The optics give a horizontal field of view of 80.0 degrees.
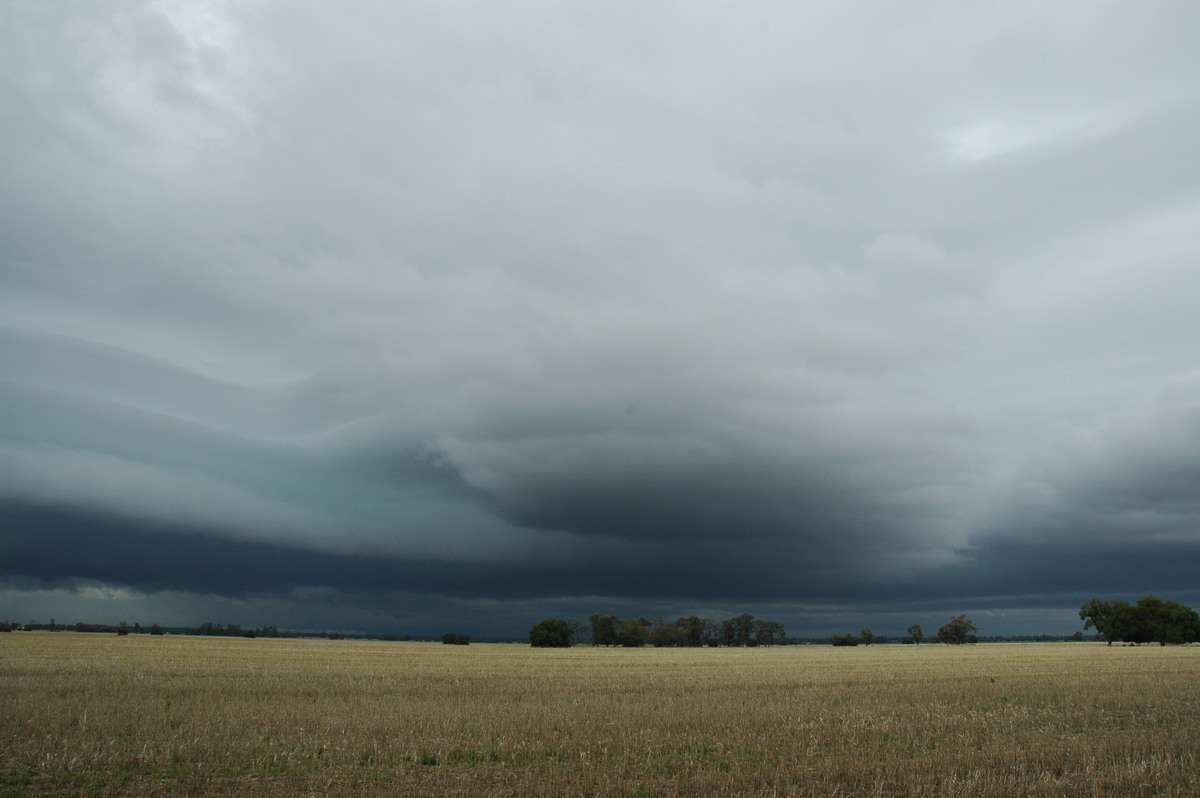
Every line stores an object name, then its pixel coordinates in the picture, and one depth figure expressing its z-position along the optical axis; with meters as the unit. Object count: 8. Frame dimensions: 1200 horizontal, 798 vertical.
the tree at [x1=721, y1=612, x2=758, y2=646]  188.88
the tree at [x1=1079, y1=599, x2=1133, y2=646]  125.38
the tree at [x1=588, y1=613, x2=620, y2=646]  158.38
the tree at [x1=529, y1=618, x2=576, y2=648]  112.12
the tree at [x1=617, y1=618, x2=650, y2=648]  157.62
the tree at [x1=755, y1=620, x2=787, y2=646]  191.38
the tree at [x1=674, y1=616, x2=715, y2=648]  174.25
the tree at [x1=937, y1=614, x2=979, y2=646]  179.62
